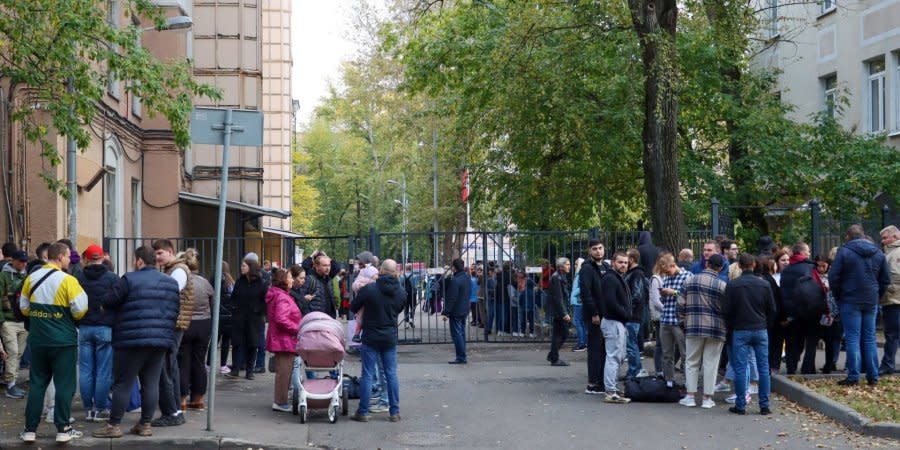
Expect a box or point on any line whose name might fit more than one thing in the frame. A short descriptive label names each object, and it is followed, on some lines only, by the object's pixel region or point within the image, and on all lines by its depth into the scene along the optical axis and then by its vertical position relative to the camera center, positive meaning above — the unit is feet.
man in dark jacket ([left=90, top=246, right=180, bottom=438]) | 34.76 -2.39
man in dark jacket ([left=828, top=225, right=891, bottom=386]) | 44.88 -1.37
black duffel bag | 44.60 -5.43
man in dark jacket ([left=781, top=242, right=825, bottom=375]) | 47.09 -2.05
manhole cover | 36.73 -6.12
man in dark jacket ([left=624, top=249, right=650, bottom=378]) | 47.44 -1.80
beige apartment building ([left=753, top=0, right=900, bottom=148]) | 85.66 +16.63
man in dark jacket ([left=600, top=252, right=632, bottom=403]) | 44.42 -2.66
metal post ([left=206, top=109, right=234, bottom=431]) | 35.81 -0.16
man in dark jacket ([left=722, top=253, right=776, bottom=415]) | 40.75 -2.33
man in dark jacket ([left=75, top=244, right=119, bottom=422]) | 37.17 -2.96
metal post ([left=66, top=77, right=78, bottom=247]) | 55.88 +3.56
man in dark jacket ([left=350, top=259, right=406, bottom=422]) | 39.99 -2.65
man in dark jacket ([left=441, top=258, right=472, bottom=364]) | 60.08 -2.12
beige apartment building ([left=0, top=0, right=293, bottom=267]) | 60.90 +6.55
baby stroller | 39.81 -3.83
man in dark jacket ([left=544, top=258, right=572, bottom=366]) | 59.06 -3.17
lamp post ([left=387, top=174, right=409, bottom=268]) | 75.58 +6.31
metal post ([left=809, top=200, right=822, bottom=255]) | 65.46 +2.04
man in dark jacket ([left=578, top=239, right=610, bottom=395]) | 45.98 -2.23
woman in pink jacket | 41.91 -2.98
